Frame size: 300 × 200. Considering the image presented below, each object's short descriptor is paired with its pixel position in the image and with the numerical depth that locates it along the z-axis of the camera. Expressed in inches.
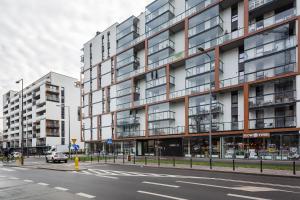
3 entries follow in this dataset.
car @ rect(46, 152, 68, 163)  1087.7
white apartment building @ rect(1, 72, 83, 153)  2850.8
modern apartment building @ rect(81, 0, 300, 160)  1009.2
